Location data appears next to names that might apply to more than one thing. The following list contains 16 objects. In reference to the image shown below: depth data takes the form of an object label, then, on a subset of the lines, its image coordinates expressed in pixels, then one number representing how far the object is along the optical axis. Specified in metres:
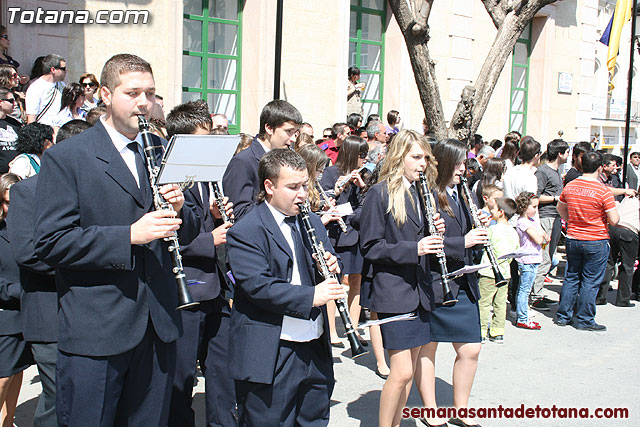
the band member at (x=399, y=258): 4.40
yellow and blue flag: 15.43
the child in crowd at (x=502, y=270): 7.16
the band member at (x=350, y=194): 6.94
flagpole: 13.80
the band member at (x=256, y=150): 4.72
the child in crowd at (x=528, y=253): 7.98
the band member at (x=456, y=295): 4.82
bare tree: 10.05
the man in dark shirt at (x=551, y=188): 9.66
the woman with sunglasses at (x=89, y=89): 8.50
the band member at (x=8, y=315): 3.91
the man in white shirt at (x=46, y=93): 8.23
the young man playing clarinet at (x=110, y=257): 2.83
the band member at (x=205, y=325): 4.29
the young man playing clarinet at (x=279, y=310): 3.33
